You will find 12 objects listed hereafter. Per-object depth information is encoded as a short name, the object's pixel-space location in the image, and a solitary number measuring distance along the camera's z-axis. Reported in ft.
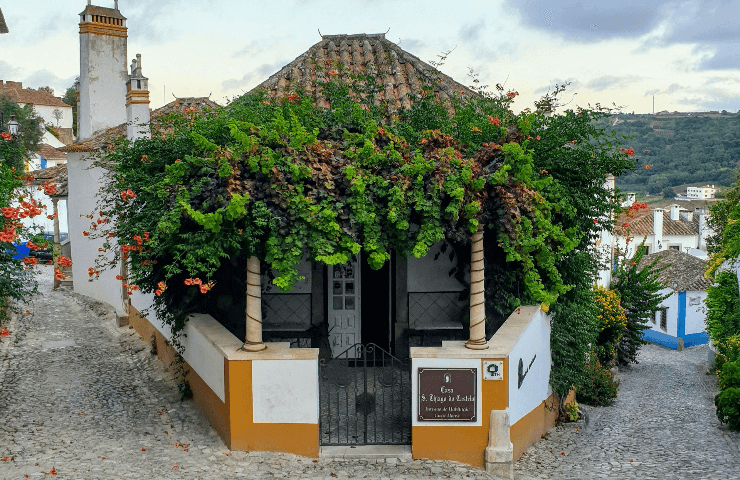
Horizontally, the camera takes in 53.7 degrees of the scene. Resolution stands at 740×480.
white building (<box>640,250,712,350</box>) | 121.19
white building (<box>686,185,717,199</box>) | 211.41
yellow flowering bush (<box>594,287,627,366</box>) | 67.51
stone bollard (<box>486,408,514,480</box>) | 26.76
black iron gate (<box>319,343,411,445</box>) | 27.99
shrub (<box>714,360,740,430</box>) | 40.87
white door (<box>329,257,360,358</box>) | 38.45
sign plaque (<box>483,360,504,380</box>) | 26.81
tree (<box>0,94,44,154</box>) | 135.03
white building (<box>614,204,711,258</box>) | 163.12
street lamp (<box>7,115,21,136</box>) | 54.70
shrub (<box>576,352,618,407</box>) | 49.98
